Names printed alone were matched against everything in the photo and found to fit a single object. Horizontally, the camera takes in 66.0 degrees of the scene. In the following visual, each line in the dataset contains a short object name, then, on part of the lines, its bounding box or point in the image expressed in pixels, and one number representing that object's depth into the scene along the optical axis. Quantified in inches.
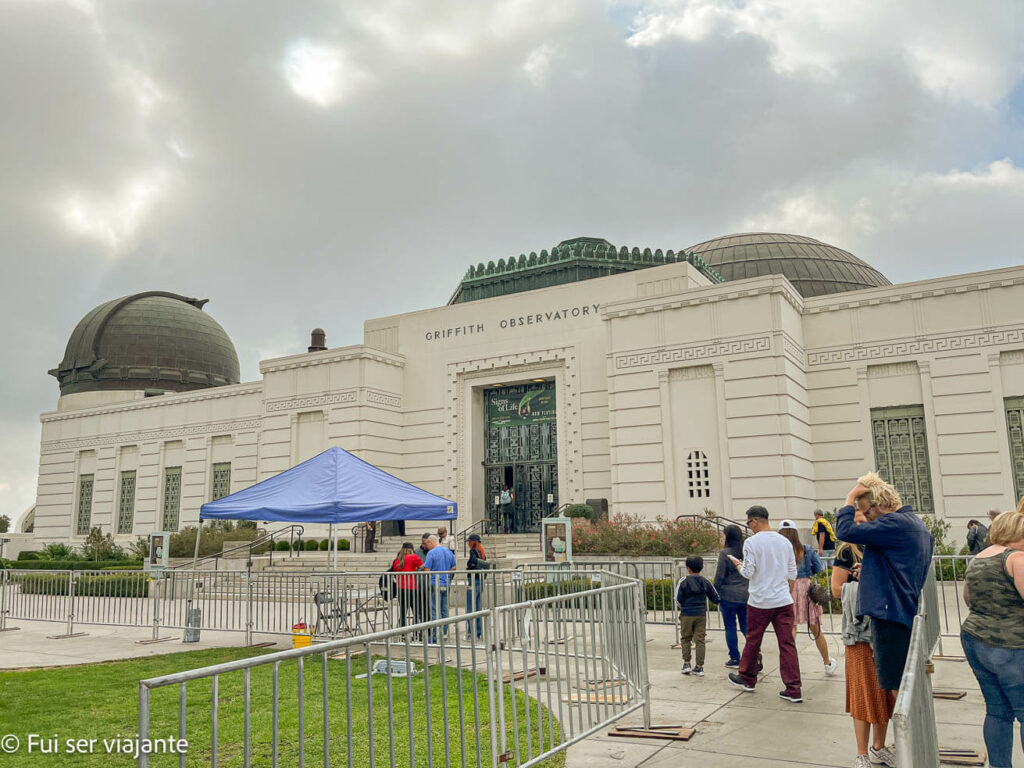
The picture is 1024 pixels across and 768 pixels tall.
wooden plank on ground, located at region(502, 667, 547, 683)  381.7
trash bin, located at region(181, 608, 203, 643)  556.4
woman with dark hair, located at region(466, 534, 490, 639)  603.5
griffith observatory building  890.1
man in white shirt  319.0
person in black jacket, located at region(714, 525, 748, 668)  374.0
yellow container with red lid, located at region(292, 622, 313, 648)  452.8
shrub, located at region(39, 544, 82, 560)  1349.9
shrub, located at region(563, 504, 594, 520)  979.3
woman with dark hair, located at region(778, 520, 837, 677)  369.4
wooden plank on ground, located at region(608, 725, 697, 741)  268.8
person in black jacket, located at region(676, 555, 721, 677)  386.3
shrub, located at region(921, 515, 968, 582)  695.1
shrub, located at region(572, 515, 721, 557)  813.2
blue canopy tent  533.0
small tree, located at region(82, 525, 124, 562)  1343.5
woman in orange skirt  229.6
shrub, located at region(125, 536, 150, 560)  1268.5
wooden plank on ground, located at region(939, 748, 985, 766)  234.5
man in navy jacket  219.6
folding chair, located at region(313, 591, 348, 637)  484.7
